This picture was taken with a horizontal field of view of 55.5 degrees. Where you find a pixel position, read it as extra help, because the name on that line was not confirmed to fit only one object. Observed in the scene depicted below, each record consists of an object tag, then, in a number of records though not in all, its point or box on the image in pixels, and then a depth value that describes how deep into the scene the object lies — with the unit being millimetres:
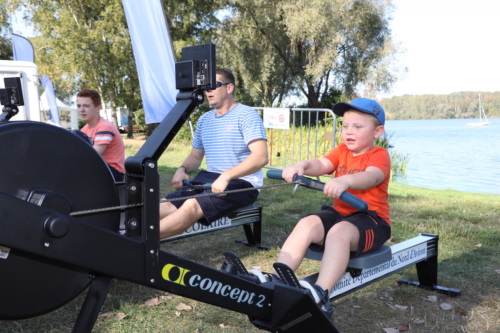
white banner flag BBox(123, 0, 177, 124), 7375
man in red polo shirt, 4523
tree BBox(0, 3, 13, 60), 29666
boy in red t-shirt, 2494
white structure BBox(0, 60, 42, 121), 9828
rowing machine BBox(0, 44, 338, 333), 1458
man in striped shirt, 3615
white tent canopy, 27203
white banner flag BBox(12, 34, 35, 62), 11484
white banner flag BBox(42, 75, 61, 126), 13648
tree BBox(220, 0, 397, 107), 23141
